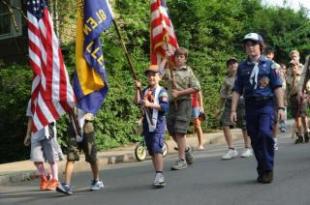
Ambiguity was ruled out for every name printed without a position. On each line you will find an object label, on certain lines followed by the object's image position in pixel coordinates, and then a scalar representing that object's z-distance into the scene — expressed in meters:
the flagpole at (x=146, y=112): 13.98
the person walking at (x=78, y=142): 13.79
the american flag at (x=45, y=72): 14.19
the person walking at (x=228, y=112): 17.99
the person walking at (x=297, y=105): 20.83
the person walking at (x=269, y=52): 18.88
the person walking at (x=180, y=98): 16.25
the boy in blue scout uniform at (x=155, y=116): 13.76
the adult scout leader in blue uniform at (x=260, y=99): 13.06
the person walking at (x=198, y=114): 20.01
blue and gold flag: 14.27
